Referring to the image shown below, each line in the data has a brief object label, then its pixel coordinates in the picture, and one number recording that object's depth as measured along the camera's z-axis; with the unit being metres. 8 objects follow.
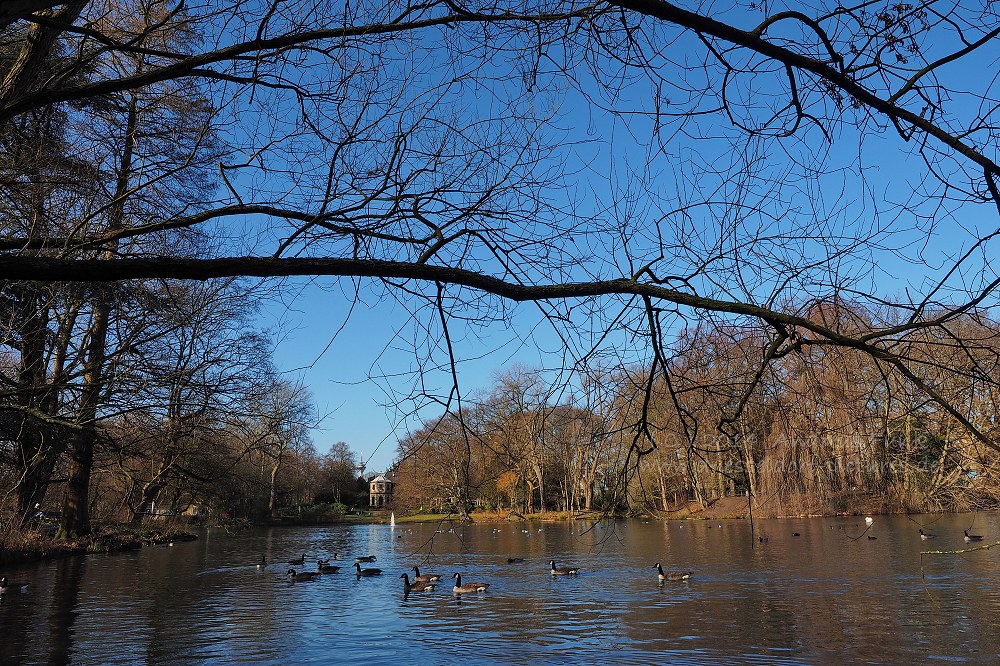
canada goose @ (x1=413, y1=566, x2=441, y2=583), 15.66
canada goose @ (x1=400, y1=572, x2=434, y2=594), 15.30
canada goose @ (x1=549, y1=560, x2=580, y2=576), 16.39
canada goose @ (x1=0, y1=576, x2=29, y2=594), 12.96
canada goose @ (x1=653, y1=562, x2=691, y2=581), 14.77
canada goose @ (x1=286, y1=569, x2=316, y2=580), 17.23
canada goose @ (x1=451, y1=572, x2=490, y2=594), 14.80
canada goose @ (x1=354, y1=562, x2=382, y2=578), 18.22
